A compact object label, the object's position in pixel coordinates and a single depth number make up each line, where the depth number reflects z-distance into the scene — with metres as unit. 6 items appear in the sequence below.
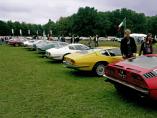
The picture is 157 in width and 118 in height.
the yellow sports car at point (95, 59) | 5.50
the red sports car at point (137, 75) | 3.06
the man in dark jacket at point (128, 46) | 4.75
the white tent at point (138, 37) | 28.32
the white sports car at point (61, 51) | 8.27
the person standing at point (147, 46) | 5.91
